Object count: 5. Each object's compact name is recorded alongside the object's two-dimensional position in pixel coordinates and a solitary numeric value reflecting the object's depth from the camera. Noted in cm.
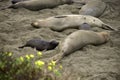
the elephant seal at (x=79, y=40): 1274
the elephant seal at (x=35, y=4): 1867
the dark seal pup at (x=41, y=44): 1337
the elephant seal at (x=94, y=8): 1845
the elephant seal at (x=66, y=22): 1593
